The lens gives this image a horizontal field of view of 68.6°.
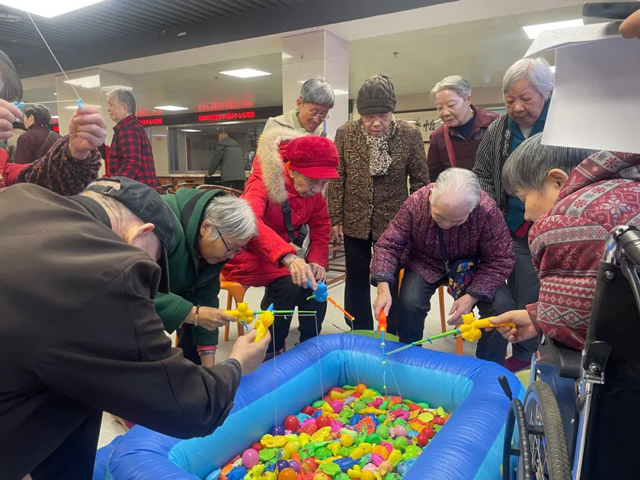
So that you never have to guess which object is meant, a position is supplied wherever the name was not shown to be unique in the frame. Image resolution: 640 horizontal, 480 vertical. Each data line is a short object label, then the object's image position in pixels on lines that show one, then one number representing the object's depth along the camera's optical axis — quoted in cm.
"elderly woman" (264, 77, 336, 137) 251
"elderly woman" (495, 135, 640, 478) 77
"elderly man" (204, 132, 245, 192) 676
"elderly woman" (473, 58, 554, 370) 210
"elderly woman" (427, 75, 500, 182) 258
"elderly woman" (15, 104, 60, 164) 302
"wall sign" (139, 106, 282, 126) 1228
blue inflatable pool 132
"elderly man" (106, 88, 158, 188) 300
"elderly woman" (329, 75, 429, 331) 255
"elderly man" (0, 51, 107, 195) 138
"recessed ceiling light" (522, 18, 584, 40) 489
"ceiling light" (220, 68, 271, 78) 776
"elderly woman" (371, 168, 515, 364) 202
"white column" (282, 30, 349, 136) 459
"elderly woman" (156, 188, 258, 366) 161
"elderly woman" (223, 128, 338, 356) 216
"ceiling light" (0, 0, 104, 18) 377
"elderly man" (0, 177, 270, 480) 65
